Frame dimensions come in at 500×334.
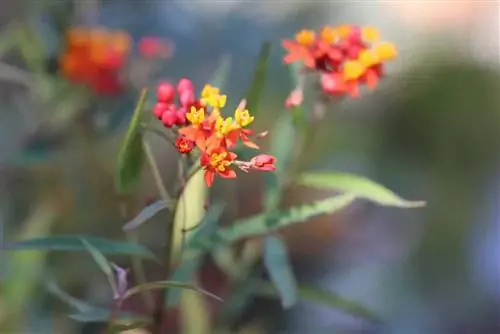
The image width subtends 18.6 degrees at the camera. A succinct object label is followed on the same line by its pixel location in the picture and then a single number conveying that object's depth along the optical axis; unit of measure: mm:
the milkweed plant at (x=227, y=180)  497
